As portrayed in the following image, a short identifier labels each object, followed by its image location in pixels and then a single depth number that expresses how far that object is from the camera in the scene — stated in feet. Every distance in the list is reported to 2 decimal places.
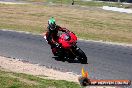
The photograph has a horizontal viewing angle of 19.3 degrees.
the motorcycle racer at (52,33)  56.13
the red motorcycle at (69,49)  53.83
